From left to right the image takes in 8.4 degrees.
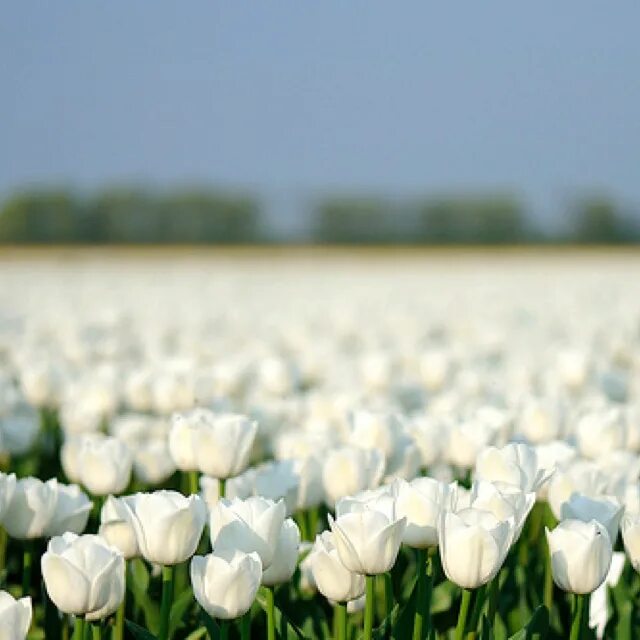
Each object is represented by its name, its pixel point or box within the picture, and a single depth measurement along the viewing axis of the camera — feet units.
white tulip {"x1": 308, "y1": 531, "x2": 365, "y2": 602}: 10.58
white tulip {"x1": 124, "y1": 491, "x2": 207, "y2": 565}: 10.49
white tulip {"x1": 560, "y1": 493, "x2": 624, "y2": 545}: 10.83
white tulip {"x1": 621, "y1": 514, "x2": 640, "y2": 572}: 10.76
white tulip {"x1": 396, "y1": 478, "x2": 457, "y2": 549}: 10.65
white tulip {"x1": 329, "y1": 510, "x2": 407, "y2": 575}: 10.38
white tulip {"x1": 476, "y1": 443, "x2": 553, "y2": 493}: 10.92
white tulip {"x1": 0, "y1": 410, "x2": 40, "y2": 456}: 13.05
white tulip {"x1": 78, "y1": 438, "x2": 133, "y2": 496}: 11.64
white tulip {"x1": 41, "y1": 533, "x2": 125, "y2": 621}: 10.31
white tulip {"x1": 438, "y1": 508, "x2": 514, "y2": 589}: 10.31
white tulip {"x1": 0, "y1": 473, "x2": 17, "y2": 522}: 10.91
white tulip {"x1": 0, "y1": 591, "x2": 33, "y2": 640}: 10.29
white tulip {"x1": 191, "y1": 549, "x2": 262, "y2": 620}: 10.34
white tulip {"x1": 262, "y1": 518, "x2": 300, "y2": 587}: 10.65
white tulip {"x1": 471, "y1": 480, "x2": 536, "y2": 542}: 10.47
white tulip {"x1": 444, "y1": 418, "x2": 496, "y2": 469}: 12.05
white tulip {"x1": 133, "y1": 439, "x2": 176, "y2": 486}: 12.42
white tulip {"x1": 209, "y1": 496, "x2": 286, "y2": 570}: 10.50
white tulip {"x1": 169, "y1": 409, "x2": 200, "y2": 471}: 11.49
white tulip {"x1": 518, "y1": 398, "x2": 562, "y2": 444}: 12.69
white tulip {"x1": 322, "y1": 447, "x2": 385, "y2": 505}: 11.46
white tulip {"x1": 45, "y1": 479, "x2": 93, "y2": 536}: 11.12
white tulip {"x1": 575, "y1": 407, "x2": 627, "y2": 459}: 12.30
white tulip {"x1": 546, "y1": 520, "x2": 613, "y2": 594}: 10.50
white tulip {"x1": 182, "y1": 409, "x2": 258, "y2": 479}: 11.38
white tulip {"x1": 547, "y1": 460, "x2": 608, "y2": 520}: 11.35
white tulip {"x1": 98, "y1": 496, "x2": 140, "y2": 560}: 10.98
